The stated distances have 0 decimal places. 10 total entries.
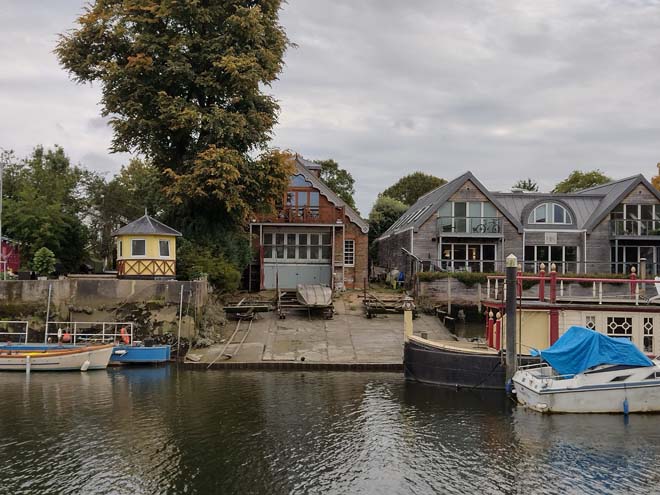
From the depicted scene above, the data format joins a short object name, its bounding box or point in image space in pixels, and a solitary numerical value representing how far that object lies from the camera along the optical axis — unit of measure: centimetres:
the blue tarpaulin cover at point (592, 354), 1784
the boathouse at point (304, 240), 3828
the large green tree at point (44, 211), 3434
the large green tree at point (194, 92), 3108
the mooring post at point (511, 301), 1975
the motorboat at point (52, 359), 2334
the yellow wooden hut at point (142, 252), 2798
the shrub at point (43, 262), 2748
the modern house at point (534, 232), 4000
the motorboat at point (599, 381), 1780
